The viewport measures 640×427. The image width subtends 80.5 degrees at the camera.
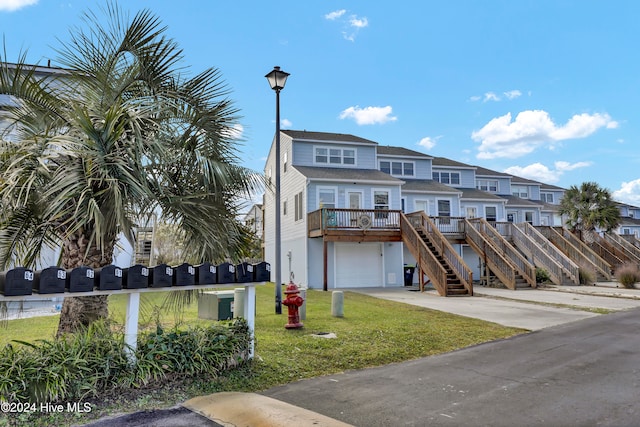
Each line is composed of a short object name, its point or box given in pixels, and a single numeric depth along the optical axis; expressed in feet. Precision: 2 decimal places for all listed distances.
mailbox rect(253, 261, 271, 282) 17.66
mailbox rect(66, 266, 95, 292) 12.74
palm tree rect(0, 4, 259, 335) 13.78
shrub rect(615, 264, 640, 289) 57.52
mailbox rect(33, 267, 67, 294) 12.09
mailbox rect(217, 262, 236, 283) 16.40
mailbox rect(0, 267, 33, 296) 11.48
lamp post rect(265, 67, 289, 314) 31.73
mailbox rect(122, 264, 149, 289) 14.10
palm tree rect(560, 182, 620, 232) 77.46
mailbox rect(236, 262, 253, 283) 17.07
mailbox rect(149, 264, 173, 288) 14.67
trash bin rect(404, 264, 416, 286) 67.10
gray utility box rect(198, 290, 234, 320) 25.79
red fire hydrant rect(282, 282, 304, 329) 25.22
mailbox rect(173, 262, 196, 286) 15.23
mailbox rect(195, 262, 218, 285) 15.87
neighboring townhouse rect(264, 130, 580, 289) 61.77
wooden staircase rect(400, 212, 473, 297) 49.70
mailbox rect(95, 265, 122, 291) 13.33
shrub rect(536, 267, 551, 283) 59.47
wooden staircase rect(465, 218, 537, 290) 57.26
